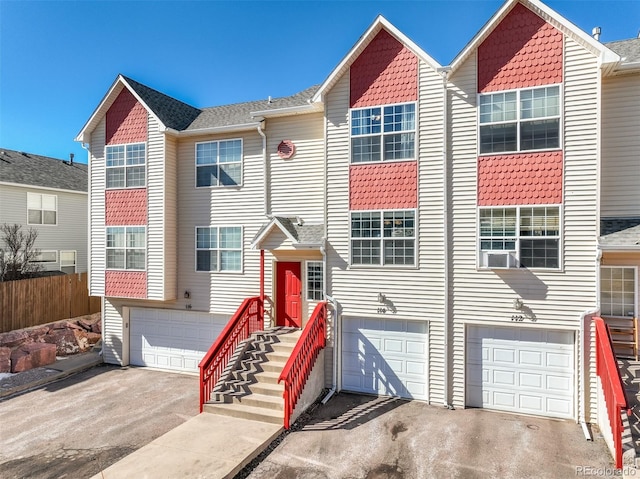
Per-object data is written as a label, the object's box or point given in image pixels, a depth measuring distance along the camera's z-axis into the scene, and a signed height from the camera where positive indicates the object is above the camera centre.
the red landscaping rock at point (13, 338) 13.80 -3.69
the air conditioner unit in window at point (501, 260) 8.86 -0.47
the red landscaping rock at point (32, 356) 12.48 -4.00
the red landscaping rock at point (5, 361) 12.42 -4.06
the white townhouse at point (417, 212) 8.73 +0.81
